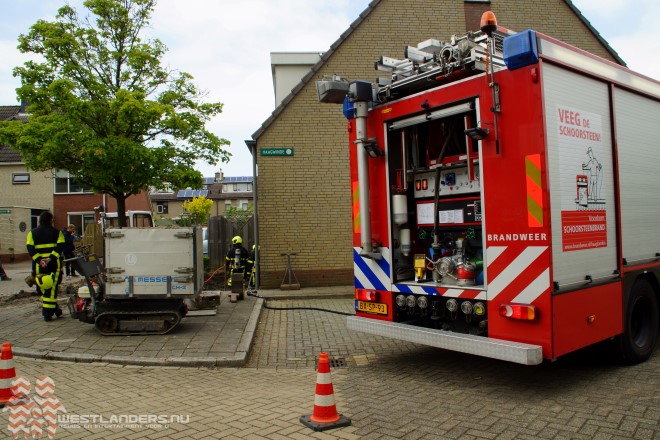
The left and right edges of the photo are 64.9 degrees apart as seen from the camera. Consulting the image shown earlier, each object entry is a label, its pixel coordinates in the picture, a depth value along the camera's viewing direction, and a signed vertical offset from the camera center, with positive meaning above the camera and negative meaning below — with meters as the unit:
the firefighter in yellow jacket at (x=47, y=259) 8.55 -0.30
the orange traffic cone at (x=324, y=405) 4.16 -1.41
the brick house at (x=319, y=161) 13.33 +1.84
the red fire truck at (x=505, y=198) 4.68 +0.28
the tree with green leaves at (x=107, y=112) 11.30 +2.88
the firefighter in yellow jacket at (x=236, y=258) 12.82 -0.59
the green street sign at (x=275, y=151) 13.33 +2.10
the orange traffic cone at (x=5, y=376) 4.70 -1.22
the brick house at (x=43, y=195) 31.69 +2.86
